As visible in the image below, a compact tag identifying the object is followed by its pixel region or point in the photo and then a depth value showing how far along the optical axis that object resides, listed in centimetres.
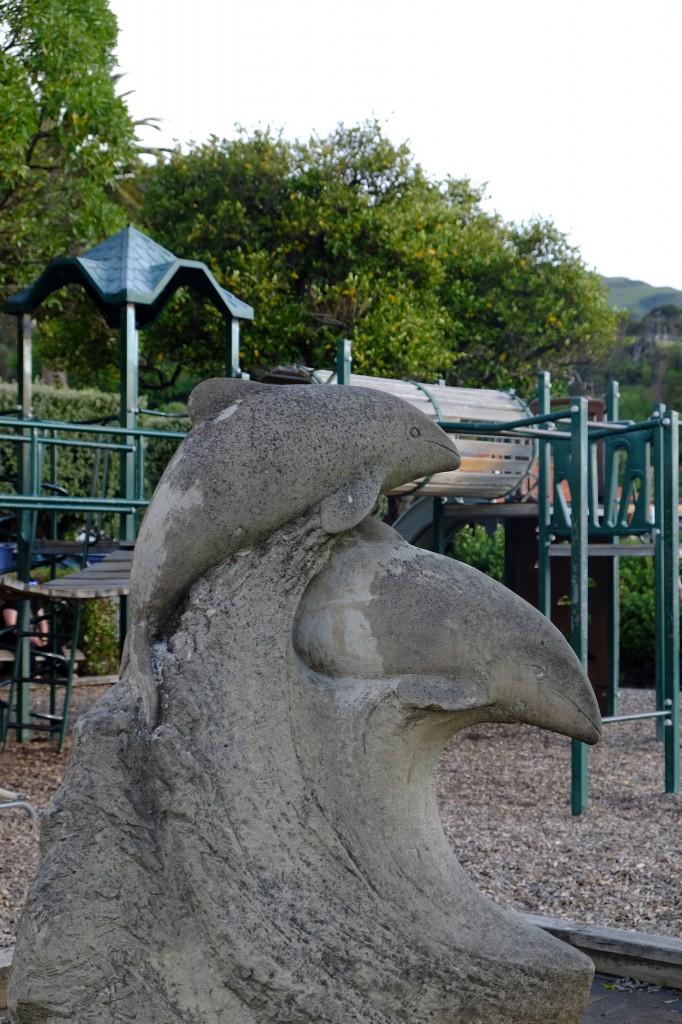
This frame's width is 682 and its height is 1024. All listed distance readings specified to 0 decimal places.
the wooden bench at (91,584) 745
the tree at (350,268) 1814
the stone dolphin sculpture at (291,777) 232
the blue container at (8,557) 1272
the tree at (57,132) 1195
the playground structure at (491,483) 721
